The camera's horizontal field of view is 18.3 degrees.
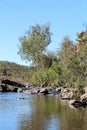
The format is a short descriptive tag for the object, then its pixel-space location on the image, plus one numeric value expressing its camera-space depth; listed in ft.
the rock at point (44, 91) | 173.77
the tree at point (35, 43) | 242.23
